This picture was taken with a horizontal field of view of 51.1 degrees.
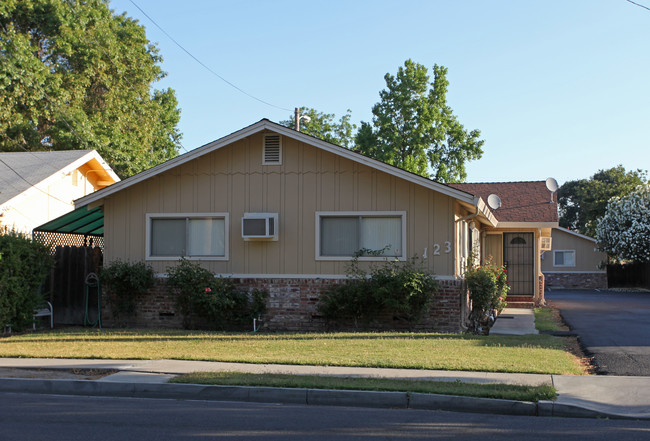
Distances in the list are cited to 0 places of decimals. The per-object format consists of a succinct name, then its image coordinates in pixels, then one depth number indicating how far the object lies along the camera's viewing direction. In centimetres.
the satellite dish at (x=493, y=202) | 1925
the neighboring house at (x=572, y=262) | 4147
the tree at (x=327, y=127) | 4722
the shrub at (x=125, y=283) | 1539
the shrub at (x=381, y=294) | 1412
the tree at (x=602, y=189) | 5034
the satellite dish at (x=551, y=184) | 2434
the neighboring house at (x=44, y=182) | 2019
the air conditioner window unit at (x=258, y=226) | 1502
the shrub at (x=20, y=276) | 1391
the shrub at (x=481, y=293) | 1598
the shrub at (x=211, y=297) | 1477
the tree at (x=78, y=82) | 3117
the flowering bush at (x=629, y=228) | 3703
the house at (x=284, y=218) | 1476
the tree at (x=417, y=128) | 4009
